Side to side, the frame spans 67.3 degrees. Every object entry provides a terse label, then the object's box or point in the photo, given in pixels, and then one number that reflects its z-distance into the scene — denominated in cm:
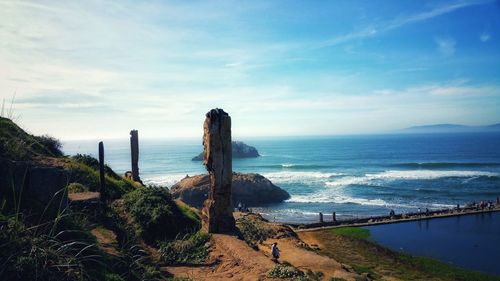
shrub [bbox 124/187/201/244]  1520
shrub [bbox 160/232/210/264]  1277
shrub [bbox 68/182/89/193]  1616
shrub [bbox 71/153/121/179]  2289
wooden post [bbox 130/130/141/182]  2445
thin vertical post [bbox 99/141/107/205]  1493
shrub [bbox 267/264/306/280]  1088
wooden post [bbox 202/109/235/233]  1574
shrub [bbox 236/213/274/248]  2102
